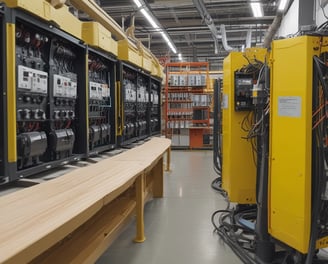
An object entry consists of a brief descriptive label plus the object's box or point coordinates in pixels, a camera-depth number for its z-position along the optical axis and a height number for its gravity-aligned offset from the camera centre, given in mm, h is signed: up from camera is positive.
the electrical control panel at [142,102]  6098 +249
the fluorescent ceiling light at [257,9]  7623 +2535
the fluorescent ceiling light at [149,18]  7799 +2461
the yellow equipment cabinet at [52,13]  2225 +783
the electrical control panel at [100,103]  3947 +150
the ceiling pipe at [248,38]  10445 +2450
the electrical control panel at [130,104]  5176 +189
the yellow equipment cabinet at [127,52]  4734 +918
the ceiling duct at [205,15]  7400 +2410
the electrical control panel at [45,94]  2516 +177
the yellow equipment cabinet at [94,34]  3516 +869
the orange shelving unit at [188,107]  10977 +283
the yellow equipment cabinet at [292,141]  2480 -197
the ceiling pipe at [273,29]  7844 +2155
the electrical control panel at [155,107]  7252 +199
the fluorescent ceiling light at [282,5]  6914 +2335
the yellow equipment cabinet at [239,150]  4023 -411
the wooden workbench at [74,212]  1288 -462
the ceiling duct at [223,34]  9500 +2320
